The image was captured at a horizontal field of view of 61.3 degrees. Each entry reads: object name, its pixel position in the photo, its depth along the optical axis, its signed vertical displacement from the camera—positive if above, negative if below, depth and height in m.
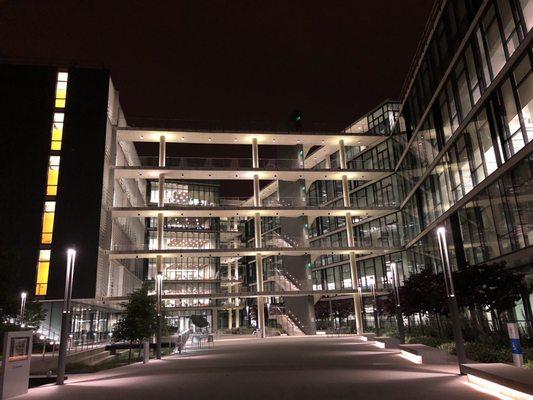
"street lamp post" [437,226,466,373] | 13.17 +0.53
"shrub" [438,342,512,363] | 14.16 -1.18
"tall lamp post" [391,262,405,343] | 23.32 +1.14
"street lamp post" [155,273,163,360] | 22.69 +0.97
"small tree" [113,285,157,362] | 25.98 +0.68
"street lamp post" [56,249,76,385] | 13.89 +0.30
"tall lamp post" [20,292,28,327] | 28.50 +1.93
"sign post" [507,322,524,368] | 11.92 -0.77
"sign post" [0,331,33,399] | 10.88 -0.61
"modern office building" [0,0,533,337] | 20.33 +11.33
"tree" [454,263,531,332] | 17.80 +1.11
